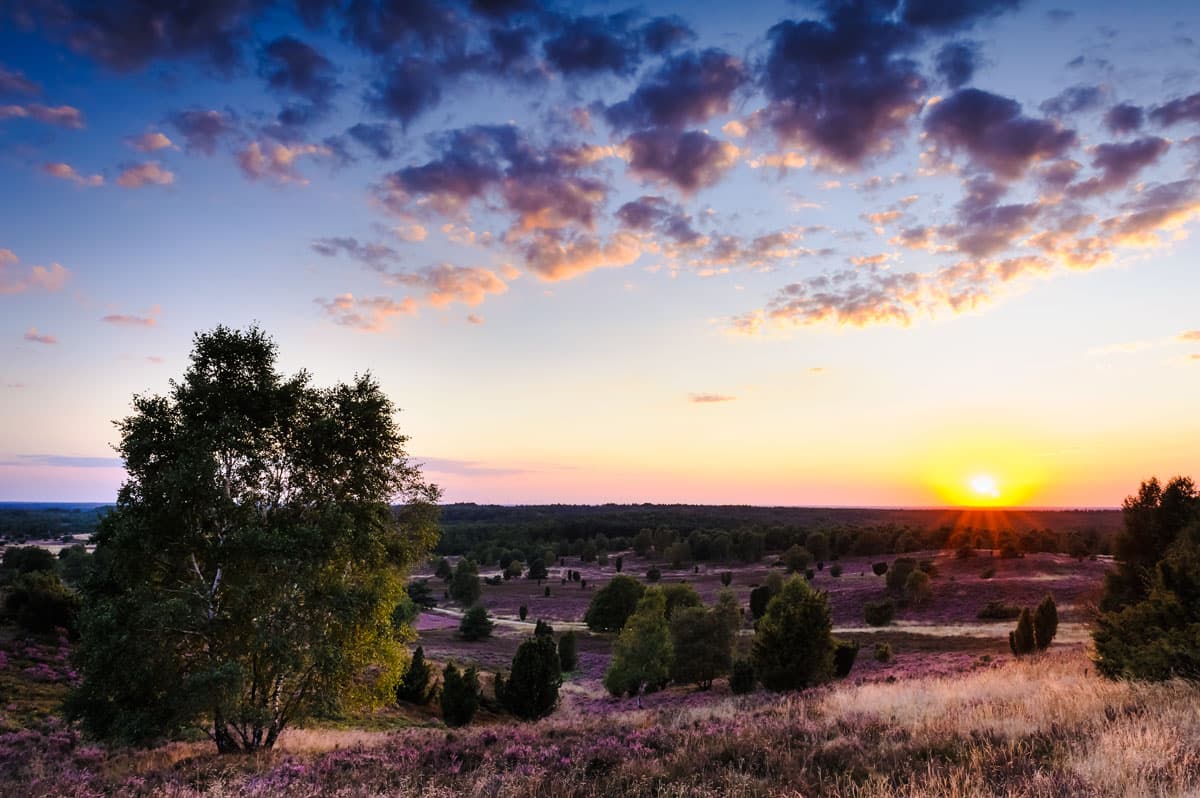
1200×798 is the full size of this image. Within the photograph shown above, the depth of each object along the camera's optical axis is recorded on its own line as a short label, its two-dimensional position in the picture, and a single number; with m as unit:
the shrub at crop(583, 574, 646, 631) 76.50
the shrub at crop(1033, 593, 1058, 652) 37.94
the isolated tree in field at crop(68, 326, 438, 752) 15.13
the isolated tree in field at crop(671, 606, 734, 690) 45.88
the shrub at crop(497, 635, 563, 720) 34.19
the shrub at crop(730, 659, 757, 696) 36.38
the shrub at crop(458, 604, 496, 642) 71.69
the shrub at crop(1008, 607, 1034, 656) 36.69
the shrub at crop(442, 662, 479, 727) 33.25
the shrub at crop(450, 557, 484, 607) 97.50
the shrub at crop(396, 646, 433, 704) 39.00
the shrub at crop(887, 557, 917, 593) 72.38
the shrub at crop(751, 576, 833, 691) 30.05
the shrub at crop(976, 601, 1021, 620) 60.28
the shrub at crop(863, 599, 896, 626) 63.59
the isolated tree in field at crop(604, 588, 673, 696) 43.12
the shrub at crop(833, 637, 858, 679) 36.78
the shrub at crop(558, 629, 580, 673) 58.09
